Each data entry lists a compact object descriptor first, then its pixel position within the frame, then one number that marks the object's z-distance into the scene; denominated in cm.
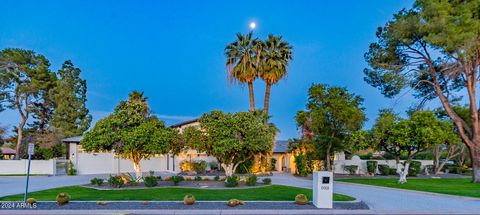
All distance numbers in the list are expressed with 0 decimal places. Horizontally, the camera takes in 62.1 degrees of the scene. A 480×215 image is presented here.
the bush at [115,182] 2034
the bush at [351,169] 3375
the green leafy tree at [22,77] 4409
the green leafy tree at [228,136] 2248
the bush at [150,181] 2084
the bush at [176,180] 2233
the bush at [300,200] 1395
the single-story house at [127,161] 3594
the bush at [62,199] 1366
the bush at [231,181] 2056
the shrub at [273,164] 4021
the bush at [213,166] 3709
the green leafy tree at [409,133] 2611
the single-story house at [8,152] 5797
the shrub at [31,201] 1356
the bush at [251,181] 2139
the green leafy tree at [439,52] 2259
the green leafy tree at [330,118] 3127
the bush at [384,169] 3344
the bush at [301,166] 3228
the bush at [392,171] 3381
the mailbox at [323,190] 1348
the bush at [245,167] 3456
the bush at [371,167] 3362
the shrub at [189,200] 1373
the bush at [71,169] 3438
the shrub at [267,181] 2247
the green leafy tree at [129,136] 2138
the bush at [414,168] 3294
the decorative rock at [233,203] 1354
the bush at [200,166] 3462
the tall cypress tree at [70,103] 4572
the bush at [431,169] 3728
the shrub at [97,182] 2148
